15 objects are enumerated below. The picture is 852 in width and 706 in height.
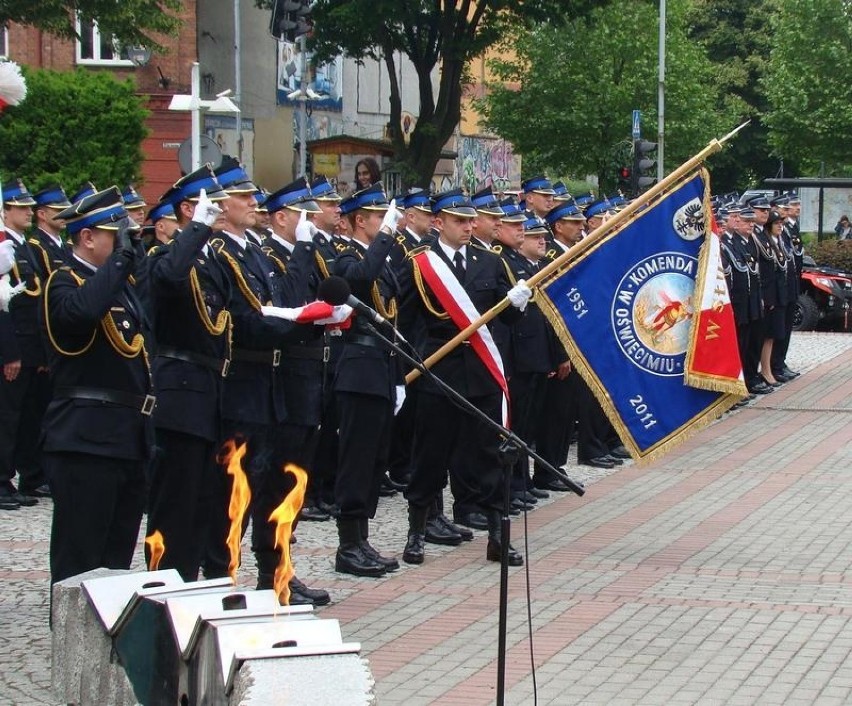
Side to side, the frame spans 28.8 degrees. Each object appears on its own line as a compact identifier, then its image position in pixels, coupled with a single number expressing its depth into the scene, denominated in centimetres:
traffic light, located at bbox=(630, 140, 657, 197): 2593
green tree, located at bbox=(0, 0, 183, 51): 2219
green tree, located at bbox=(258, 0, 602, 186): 3275
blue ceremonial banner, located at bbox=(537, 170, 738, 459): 966
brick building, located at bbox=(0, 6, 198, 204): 3638
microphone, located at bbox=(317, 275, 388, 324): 604
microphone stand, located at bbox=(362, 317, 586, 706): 568
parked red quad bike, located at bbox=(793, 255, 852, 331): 2769
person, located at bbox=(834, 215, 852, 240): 4377
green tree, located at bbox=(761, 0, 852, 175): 4234
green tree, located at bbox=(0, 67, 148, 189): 2998
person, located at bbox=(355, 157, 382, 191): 1281
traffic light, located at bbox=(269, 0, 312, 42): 2011
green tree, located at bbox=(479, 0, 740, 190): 4672
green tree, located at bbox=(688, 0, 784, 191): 6338
